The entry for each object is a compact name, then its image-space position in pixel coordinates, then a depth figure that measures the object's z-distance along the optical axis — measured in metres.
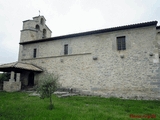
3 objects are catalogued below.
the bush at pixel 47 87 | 6.20
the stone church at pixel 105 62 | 9.61
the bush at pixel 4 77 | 17.08
